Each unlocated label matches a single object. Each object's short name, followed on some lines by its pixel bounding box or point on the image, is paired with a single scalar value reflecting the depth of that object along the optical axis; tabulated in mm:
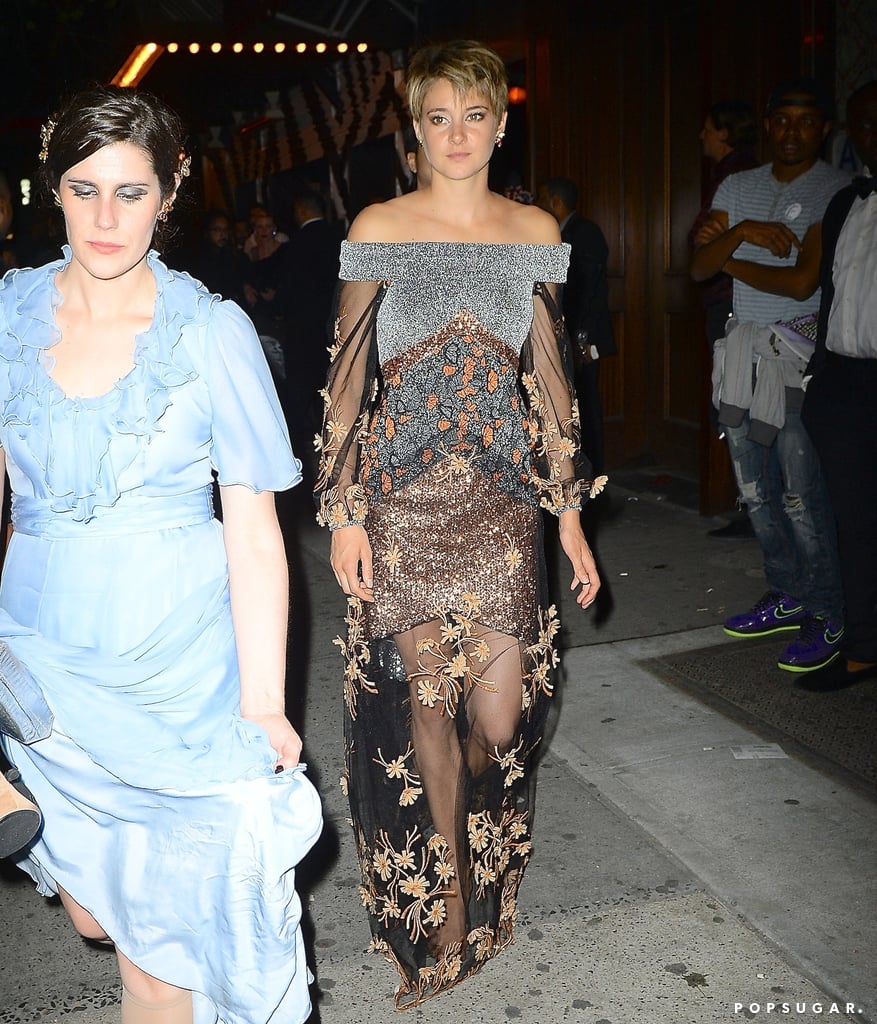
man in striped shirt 5414
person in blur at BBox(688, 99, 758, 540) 7098
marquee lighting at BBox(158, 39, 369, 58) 12641
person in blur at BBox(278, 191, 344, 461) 9250
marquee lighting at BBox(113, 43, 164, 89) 13117
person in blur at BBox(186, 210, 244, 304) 9953
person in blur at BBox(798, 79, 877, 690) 4711
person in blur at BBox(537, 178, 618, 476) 8031
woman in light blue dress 2232
